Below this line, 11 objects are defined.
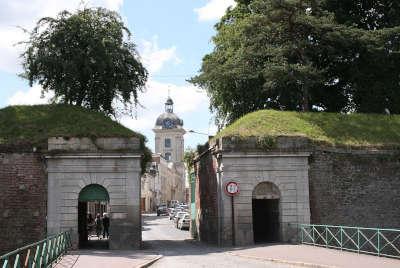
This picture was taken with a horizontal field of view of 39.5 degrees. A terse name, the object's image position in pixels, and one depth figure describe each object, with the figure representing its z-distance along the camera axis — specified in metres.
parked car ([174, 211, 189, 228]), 47.28
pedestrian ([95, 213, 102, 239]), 33.42
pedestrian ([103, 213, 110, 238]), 31.32
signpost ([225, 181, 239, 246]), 24.02
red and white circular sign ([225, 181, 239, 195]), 24.02
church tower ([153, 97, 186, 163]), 143.88
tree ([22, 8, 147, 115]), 31.72
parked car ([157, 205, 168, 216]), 79.31
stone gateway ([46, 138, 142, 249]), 23.62
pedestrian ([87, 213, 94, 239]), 36.31
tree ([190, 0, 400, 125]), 31.48
